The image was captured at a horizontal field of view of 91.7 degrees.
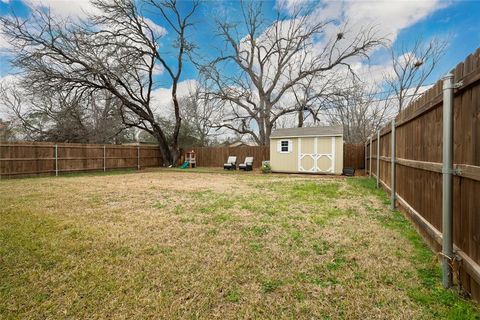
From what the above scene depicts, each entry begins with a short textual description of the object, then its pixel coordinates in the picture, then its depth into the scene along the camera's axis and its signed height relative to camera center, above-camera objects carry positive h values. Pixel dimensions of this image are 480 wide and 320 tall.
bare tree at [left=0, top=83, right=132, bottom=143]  16.16 +2.70
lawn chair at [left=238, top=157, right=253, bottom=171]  14.31 -0.52
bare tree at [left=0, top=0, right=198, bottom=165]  11.05 +5.74
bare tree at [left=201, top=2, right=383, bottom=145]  17.11 +7.28
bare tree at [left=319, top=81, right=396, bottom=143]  16.88 +3.48
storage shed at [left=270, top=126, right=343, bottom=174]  11.45 +0.34
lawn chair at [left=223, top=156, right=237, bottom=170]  14.87 -0.48
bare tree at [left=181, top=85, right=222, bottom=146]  21.59 +3.91
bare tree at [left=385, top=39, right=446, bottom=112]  14.16 +5.84
